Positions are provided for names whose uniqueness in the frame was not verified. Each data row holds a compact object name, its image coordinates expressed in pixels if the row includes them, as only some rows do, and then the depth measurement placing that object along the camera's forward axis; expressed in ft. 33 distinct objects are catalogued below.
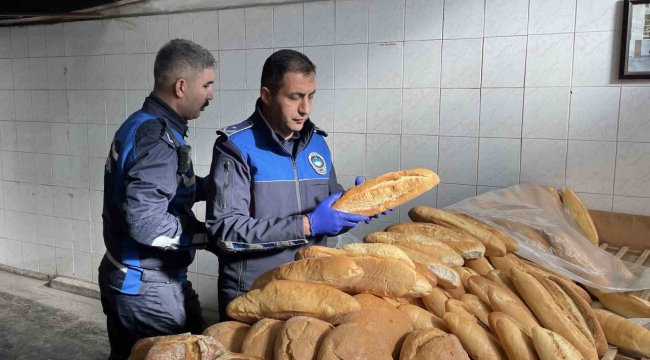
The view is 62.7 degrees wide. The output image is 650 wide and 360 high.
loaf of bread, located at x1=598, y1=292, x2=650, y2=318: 5.01
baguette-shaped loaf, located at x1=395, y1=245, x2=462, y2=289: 4.50
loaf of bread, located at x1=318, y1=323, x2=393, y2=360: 3.10
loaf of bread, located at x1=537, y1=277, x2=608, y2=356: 4.32
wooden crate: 5.76
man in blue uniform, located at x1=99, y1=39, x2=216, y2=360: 6.06
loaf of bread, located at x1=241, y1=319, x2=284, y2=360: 3.34
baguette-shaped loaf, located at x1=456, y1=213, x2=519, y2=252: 5.74
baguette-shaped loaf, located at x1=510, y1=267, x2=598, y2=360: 4.00
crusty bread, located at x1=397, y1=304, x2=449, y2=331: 3.86
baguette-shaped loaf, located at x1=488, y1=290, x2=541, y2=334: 4.06
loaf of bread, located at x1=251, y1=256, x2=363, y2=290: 3.76
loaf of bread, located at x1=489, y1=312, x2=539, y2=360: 3.58
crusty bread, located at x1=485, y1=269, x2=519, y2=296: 4.72
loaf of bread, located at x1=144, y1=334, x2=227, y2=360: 3.16
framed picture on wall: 7.80
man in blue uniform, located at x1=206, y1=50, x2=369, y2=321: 5.56
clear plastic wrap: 5.71
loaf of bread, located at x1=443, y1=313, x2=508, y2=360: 3.64
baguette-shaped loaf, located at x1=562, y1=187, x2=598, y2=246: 7.52
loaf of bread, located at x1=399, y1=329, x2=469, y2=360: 3.25
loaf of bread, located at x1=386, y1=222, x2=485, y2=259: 5.25
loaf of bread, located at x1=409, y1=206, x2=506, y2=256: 5.53
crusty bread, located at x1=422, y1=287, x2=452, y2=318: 4.17
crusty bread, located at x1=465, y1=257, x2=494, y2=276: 5.18
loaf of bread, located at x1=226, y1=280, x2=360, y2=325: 3.50
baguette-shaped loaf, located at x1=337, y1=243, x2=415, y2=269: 4.32
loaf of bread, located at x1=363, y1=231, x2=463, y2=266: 4.94
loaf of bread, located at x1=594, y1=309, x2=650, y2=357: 4.42
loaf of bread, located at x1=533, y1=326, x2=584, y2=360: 3.51
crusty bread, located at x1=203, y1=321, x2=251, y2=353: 3.53
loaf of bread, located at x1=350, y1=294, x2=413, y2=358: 3.48
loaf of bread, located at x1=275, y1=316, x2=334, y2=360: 3.16
